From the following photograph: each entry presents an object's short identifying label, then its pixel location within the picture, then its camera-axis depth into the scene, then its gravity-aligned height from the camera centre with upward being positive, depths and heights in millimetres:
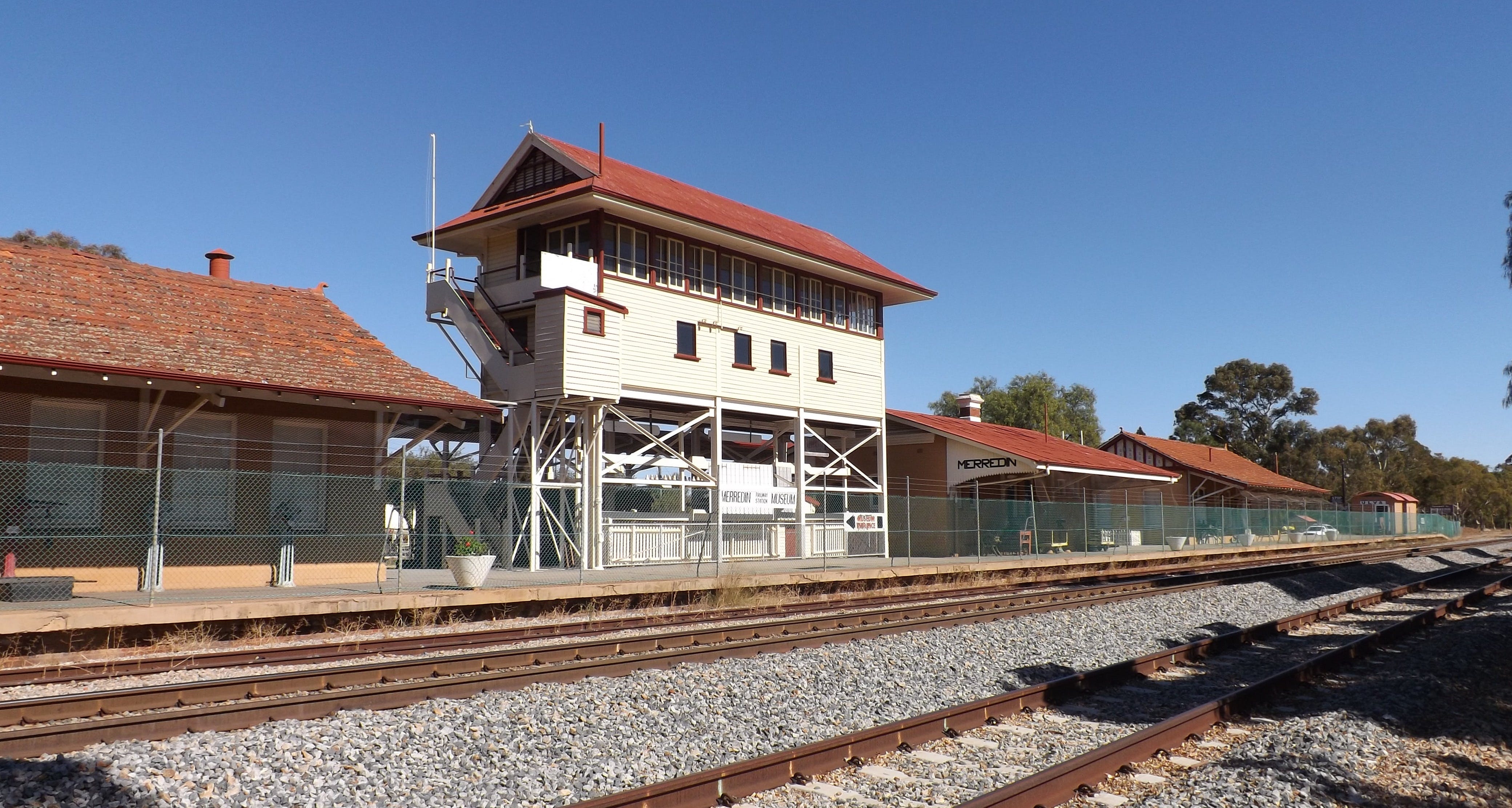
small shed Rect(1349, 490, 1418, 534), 63750 -968
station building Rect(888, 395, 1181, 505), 33781 +1102
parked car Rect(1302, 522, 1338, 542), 52250 -1921
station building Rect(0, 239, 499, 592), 15406 +1288
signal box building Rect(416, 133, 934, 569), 23188 +3389
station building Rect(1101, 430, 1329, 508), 53375 +969
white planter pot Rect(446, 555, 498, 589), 16359 -1101
